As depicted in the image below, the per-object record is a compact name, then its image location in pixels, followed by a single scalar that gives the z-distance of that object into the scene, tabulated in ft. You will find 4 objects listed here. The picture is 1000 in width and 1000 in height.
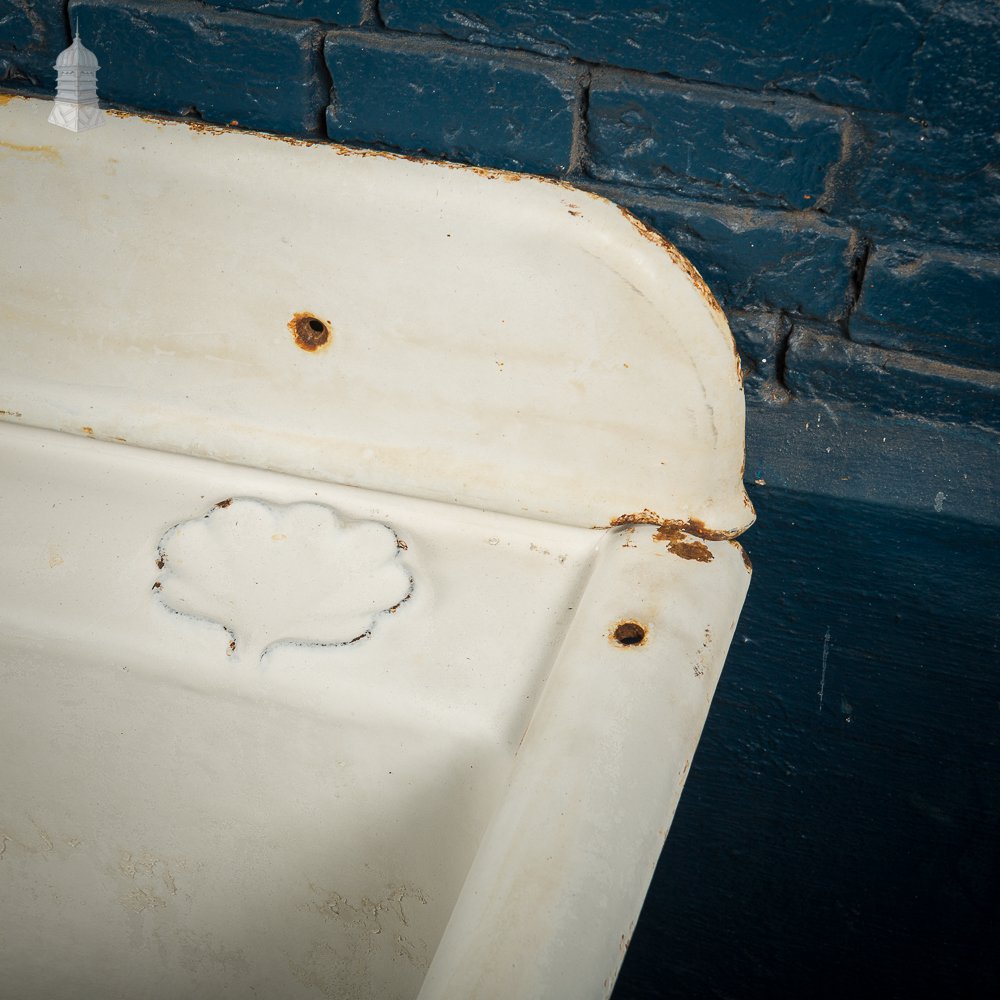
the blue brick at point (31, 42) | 2.45
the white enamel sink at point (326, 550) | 1.85
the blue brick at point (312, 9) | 2.33
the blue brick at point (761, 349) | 2.60
